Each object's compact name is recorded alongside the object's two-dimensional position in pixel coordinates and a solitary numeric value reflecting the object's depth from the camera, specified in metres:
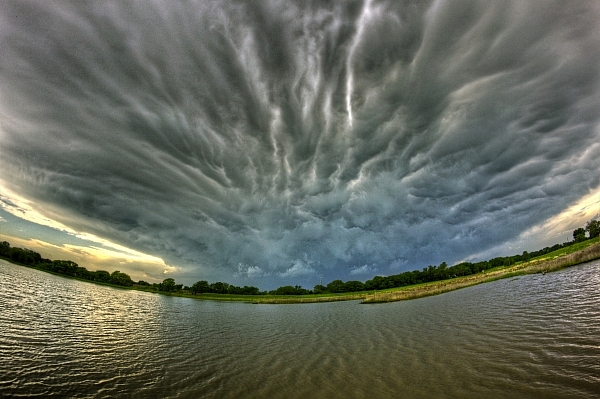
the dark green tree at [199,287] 169.25
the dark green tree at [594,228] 97.38
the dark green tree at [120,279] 182.88
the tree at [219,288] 183.88
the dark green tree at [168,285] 169.75
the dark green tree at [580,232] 106.11
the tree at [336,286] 162.31
